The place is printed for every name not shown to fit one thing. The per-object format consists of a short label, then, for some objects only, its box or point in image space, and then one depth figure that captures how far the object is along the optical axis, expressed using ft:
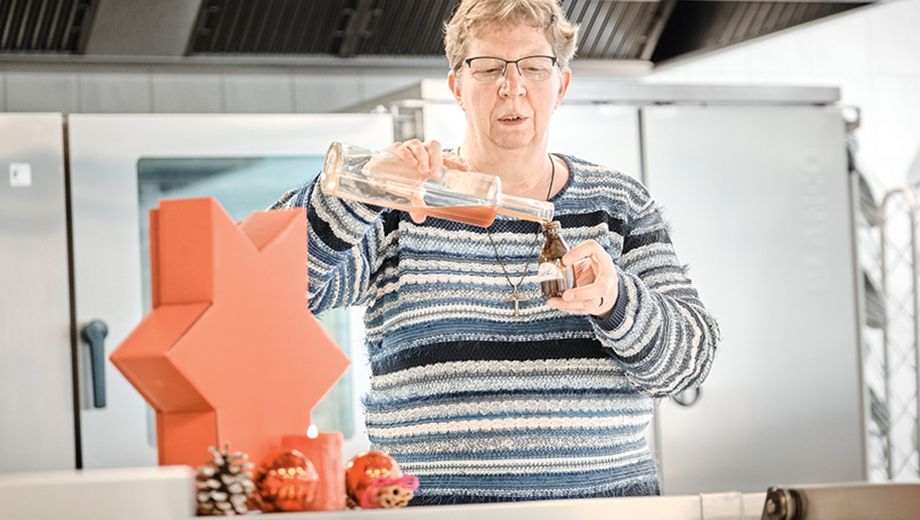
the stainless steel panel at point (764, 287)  15.88
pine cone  7.15
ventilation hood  15.07
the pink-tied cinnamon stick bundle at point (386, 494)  7.67
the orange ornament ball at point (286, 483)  7.34
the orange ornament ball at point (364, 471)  7.72
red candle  7.59
